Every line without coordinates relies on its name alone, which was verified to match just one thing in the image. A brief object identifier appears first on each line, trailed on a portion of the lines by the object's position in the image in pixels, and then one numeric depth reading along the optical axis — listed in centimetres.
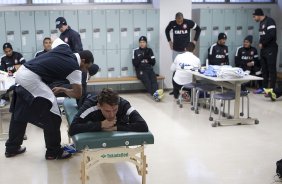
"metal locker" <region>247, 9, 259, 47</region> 809
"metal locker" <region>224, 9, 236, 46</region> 793
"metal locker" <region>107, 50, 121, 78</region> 737
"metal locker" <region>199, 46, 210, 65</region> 789
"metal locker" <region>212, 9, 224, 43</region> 785
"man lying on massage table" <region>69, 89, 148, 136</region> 297
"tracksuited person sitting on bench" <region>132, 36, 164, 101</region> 717
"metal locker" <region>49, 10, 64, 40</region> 694
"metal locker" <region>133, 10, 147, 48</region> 734
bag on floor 336
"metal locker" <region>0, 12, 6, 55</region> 673
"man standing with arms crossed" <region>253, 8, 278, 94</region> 720
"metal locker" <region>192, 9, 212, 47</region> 778
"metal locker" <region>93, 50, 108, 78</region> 730
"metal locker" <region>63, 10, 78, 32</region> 703
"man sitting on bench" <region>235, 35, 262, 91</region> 789
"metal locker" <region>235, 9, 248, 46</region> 802
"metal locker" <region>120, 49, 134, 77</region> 743
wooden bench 725
